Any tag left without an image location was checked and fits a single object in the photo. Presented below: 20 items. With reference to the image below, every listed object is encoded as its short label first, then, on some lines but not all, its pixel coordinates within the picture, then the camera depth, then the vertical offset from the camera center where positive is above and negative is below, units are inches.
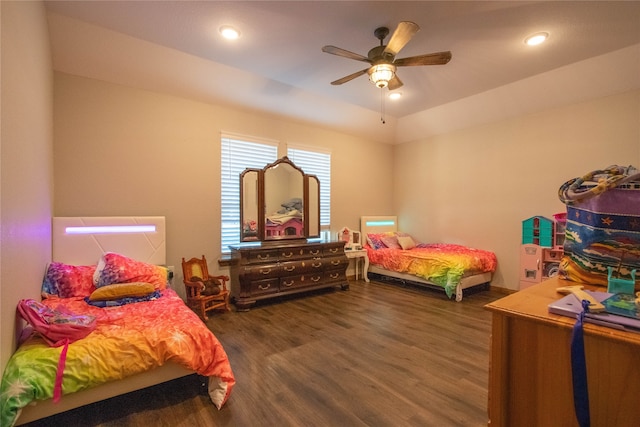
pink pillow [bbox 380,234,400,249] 217.4 -21.4
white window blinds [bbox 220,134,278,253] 166.2 +22.0
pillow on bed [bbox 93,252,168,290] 110.6 -23.8
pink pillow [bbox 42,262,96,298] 103.5 -25.2
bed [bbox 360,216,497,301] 164.7 -29.3
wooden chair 137.3 -36.8
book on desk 29.9 -10.9
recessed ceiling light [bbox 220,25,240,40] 112.6 +70.1
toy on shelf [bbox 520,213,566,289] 156.1 -18.8
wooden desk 30.0 -17.6
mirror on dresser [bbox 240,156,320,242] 169.3 +5.4
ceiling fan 99.8 +55.1
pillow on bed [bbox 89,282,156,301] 100.5 -27.9
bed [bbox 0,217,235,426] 63.2 -32.8
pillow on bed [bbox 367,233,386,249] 217.0 -21.9
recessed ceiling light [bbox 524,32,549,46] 116.6 +70.3
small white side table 199.6 -29.7
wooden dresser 149.4 -31.3
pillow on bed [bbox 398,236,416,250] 216.1 -22.1
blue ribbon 29.4 -16.9
